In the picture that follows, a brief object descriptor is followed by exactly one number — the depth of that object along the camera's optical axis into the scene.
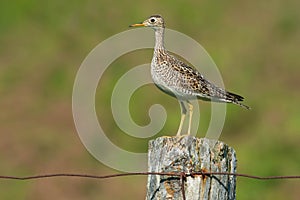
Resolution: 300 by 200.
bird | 15.01
